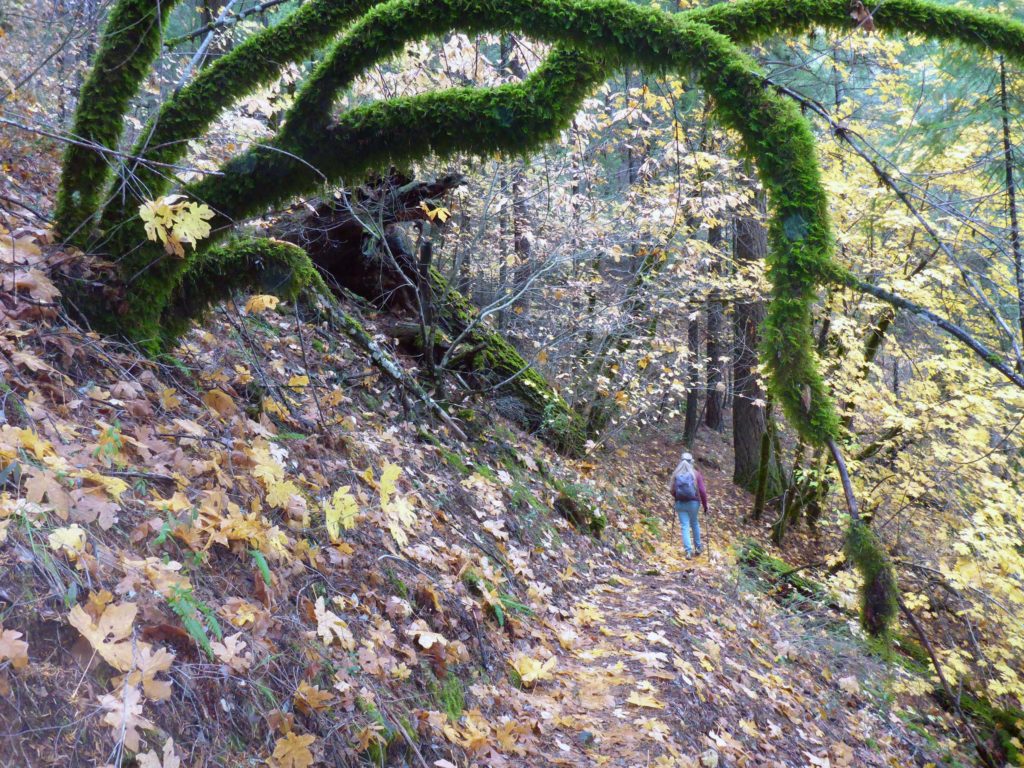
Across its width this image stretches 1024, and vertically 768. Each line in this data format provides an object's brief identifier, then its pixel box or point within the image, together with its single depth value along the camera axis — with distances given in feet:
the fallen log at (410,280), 25.52
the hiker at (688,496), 33.63
